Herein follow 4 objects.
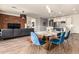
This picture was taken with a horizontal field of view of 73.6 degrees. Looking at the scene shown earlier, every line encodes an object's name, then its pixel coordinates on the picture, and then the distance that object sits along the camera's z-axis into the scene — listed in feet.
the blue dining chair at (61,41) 6.71
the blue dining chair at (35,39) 6.16
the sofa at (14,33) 10.44
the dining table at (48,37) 7.67
